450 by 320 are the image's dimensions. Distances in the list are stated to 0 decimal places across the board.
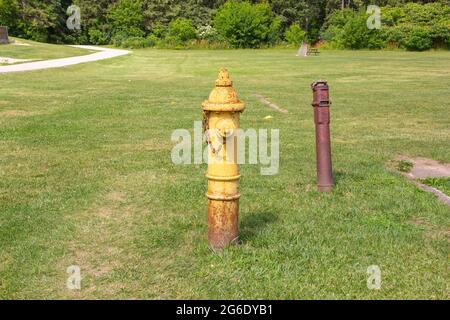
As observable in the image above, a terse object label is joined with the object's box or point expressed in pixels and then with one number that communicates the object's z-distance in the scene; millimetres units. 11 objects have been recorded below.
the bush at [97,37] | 68938
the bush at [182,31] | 63062
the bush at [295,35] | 64562
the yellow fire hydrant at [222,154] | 4262
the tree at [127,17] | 68625
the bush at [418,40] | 56656
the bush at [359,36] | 58438
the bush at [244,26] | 63844
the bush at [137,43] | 58625
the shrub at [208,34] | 63669
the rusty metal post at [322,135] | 6203
